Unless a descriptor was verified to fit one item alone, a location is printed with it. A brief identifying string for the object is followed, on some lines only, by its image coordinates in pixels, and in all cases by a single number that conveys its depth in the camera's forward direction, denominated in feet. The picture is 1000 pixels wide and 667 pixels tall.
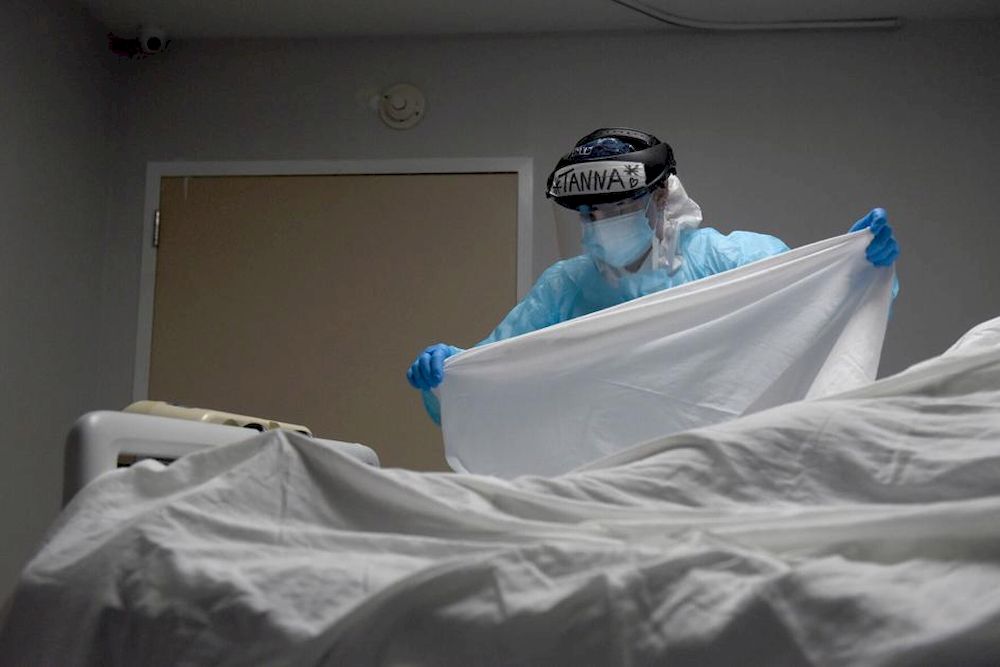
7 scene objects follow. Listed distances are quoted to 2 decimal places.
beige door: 10.12
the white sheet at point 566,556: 2.36
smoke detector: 10.46
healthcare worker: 7.11
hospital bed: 3.14
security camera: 10.55
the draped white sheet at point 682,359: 6.09
